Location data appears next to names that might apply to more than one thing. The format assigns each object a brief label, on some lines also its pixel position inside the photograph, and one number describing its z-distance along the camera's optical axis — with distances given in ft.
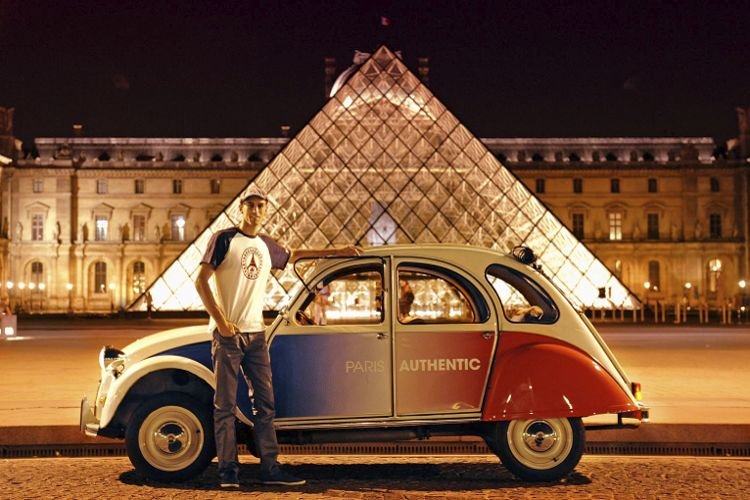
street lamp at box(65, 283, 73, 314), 176.53
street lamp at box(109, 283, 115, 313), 179.44
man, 15.31
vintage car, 15.99
